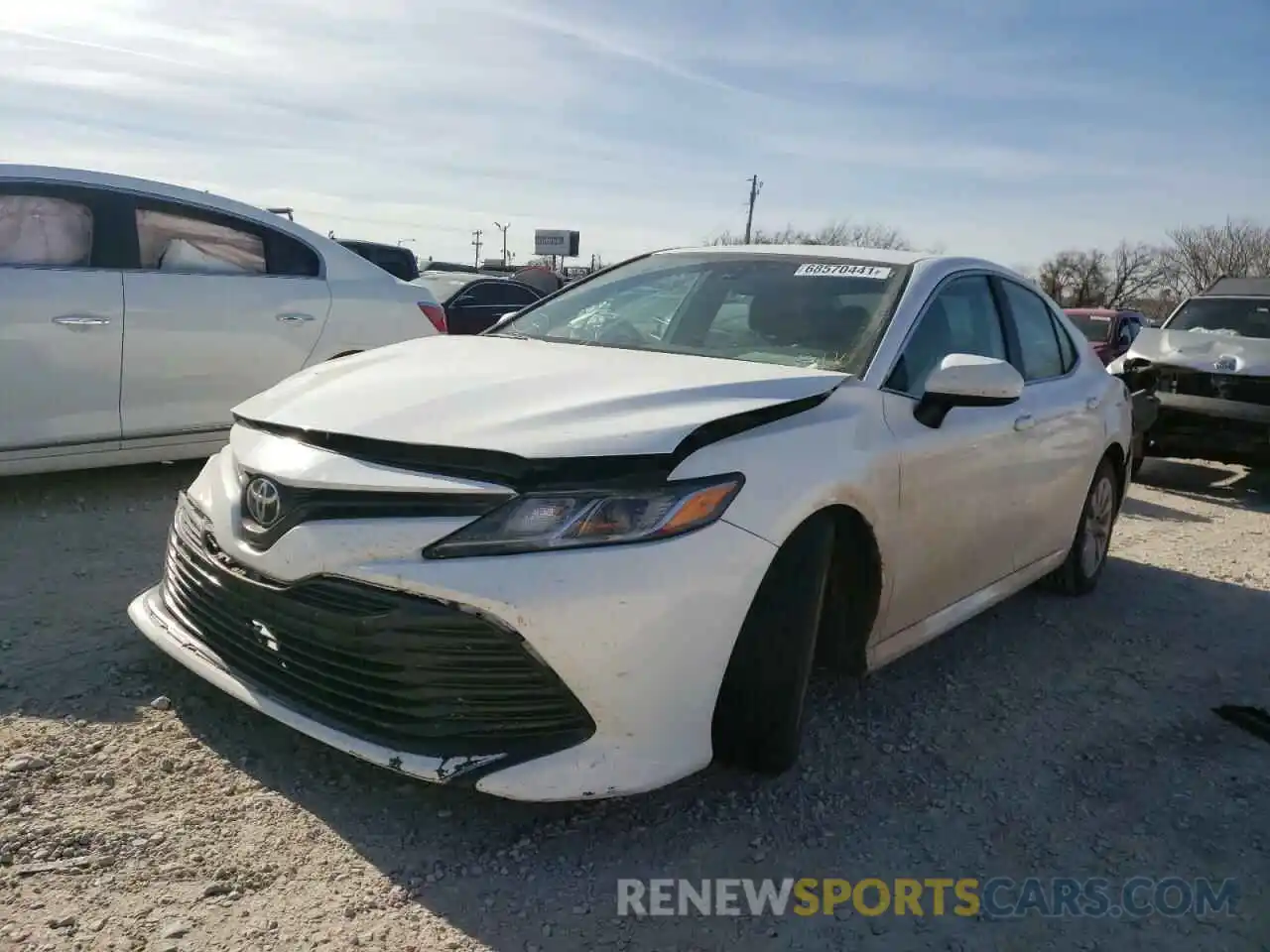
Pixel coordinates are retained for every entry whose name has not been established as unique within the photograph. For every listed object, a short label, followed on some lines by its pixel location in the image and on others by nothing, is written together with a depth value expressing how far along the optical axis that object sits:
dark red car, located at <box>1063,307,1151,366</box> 14.43
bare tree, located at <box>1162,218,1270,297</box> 47.81
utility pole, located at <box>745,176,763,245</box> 51.72
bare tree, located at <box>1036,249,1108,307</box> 56.59
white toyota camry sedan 2.21
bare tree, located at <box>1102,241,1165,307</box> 60.06
